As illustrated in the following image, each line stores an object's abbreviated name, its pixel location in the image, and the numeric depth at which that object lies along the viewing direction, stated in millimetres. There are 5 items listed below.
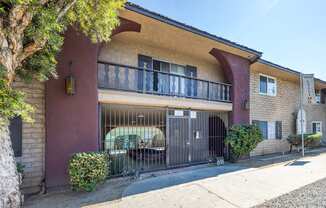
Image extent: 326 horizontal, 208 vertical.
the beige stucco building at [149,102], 6754
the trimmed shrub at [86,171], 6352
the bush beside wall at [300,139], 15902
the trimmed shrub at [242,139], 11414
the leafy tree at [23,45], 3758
